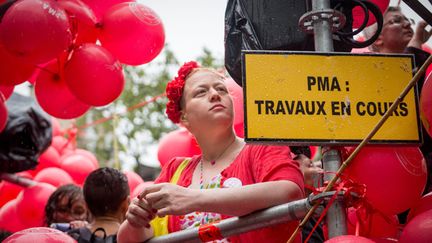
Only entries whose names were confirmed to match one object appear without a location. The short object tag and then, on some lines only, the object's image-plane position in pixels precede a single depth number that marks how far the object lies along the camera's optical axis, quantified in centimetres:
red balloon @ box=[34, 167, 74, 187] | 539
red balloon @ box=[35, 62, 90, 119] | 374
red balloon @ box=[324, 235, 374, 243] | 169
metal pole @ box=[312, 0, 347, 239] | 188
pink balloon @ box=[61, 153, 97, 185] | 581
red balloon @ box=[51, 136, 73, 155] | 639
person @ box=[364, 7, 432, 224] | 338
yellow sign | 194
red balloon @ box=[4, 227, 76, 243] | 231
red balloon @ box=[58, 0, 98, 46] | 348
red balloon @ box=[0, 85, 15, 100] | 387
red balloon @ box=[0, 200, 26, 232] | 498
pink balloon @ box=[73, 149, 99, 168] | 607
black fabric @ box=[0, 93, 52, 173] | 479
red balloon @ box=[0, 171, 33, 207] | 561
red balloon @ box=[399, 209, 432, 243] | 182
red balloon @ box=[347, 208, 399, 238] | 204
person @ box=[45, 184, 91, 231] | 421
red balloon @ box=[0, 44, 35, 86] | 345
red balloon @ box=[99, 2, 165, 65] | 352
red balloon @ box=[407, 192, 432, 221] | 213
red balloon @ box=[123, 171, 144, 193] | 527
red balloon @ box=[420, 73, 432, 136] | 205
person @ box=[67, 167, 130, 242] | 342
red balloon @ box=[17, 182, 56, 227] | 483
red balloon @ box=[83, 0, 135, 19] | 367
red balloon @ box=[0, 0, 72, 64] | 311
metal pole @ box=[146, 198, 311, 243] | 182
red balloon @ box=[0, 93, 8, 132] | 358
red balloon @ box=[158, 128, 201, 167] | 425
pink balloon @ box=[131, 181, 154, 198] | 461
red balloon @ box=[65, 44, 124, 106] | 345
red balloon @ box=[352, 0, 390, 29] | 263
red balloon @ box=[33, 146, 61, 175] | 586
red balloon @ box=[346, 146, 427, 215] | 203
